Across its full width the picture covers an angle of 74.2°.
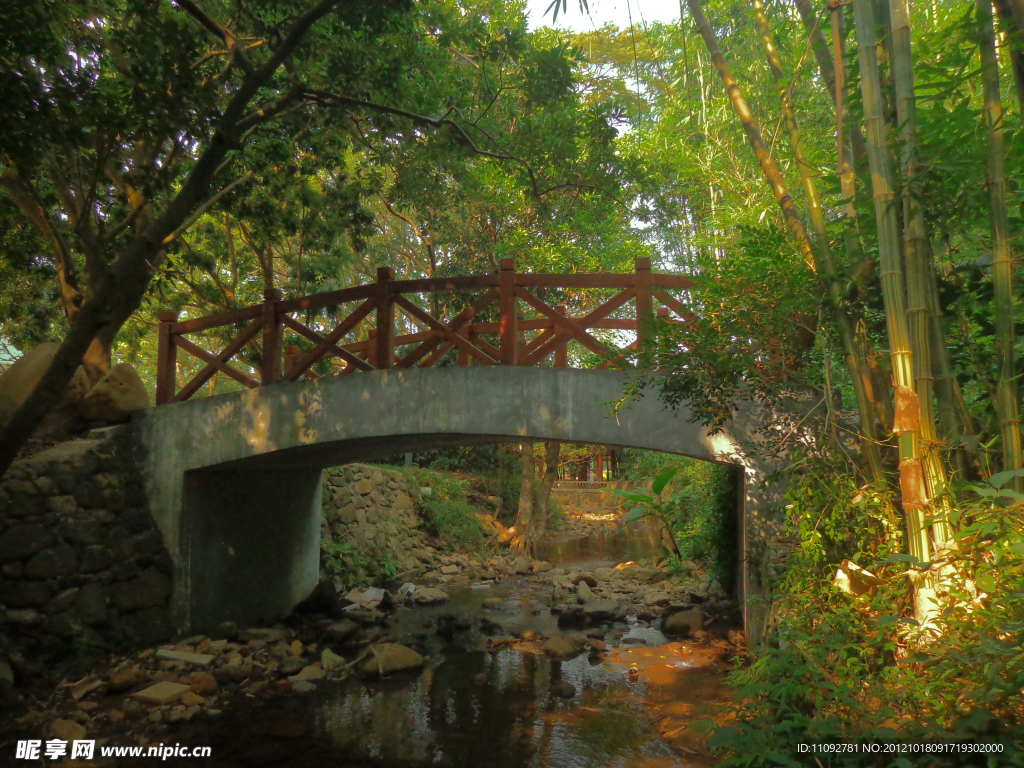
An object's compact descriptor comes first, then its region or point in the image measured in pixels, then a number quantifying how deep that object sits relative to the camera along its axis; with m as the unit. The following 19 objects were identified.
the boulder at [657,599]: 9.24
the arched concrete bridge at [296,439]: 5.85
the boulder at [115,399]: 7.12
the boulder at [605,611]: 8.71
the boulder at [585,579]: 10.82
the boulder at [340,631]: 7.68
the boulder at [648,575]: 11.09
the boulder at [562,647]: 7.22
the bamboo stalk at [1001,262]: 2.85
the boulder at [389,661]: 6.63
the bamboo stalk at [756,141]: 4.20
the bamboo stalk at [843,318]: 3.73
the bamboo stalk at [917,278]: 3.00
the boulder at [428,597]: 9.92
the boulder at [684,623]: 7.73
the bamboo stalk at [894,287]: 3.01
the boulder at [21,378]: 6.48
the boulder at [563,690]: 5.91
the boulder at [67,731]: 4.83
